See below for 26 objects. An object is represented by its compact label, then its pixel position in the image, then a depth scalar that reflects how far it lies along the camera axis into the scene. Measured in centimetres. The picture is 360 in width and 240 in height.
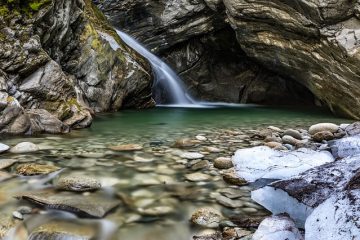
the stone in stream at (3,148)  482
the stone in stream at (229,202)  332
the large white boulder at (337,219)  221
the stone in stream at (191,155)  484
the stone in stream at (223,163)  436
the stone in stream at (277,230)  251
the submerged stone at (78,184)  354
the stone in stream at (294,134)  618
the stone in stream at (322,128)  636
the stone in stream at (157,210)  314
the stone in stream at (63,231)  266
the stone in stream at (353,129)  620
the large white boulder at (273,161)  388
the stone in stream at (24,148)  488
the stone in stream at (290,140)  558
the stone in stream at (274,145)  531
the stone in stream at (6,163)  410
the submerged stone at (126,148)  522
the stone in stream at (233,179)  384
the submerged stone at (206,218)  296
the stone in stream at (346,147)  449
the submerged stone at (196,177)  398
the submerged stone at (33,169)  391
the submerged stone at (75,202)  305
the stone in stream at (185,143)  557
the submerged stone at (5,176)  373
